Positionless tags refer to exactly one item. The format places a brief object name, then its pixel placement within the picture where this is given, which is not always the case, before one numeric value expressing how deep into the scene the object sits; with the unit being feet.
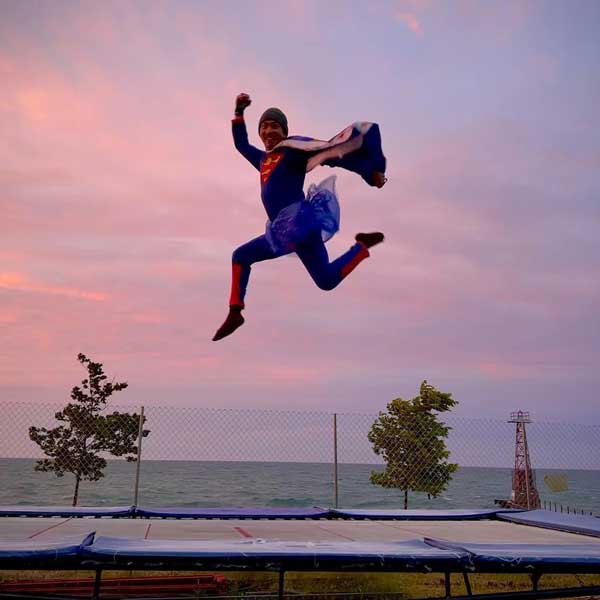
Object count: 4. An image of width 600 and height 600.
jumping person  11.19
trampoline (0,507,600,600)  9.18
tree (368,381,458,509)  29.22
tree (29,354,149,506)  26.30
